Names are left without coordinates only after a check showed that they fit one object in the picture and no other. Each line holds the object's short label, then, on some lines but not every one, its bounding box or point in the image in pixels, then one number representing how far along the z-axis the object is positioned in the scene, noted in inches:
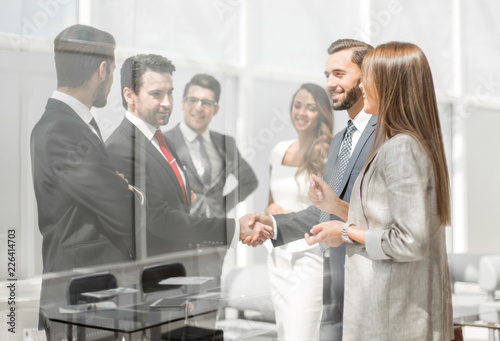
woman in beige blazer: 104.3
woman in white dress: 133.3
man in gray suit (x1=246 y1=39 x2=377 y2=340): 129.0
